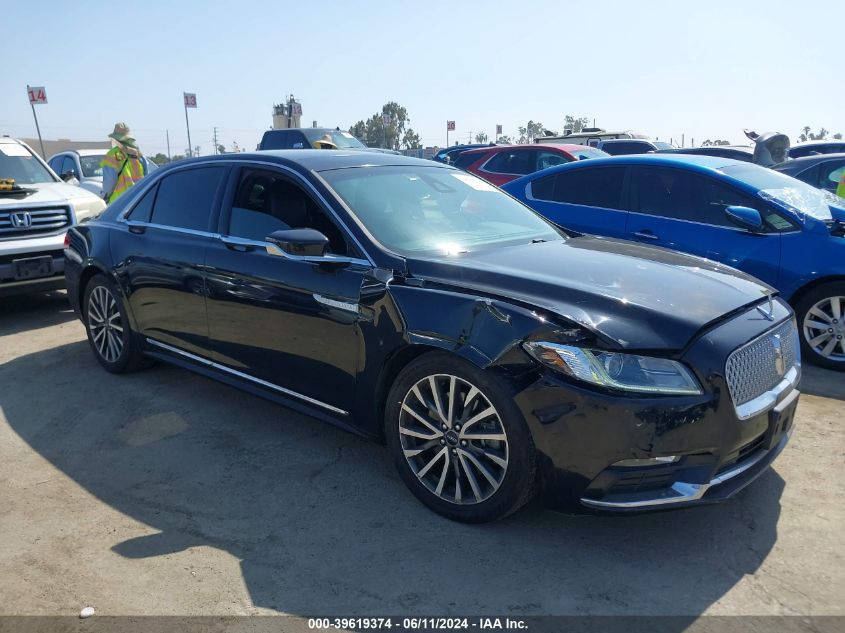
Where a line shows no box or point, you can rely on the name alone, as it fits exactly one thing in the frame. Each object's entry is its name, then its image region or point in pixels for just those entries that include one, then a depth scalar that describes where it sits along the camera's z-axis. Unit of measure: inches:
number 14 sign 837.2
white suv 265.4
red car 443.8
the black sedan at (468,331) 106.3
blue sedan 203.0
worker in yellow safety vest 359.9
